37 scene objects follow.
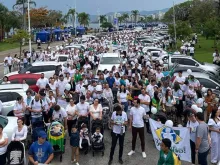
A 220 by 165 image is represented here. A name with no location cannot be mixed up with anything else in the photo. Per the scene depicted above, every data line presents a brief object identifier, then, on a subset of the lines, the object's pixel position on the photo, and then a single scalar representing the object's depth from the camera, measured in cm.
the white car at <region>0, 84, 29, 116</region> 1230
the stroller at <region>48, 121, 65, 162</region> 940
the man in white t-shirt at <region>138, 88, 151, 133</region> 1101
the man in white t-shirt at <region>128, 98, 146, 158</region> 958
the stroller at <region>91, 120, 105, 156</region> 984
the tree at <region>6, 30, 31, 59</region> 2758
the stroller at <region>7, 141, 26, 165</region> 828
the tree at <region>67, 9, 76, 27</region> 9570
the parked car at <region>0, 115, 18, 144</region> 941
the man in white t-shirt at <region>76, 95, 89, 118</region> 1066
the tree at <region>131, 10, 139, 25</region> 15888
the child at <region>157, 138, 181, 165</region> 625
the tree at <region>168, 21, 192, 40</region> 4138
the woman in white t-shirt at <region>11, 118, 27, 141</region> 892
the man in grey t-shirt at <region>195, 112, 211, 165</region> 808
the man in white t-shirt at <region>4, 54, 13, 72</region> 2623
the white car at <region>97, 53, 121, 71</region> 2210
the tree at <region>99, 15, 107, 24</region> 12718
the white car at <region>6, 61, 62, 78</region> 1977
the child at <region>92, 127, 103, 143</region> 982
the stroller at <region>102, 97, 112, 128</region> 1165
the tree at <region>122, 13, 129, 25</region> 15258
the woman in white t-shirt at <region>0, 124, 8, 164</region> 817
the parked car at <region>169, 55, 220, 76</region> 2148
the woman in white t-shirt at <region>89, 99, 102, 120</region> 1056
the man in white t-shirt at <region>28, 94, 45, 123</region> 1091
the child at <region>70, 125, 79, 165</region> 920
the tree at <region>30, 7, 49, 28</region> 7294
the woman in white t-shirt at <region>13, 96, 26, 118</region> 1088
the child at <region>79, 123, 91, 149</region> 988
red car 1602
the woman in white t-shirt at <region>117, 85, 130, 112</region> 1214
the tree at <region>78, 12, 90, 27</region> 10422
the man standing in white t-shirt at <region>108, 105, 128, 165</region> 918
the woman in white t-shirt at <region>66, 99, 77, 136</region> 1066
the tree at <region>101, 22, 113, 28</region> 11338
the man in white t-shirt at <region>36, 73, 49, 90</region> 1492
